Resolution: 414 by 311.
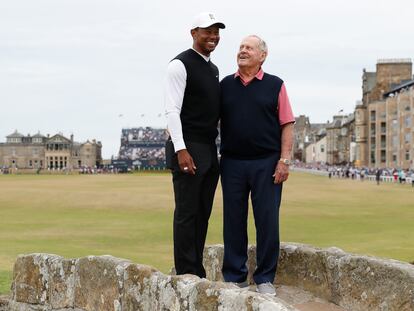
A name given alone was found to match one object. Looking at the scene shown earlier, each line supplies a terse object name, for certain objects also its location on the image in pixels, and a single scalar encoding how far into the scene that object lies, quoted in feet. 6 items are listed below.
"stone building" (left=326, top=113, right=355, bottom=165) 526.16
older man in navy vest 21.70
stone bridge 16.63
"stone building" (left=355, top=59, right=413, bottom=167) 367.04
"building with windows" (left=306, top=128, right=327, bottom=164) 638.12
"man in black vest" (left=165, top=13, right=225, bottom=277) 21.27
